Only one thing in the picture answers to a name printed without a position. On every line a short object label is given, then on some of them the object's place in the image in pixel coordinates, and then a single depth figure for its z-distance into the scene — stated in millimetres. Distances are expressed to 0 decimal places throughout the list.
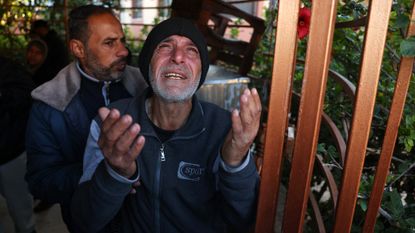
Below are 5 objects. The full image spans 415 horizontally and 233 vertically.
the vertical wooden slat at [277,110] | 880
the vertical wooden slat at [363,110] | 818
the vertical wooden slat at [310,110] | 847
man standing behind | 1696
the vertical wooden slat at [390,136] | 888
